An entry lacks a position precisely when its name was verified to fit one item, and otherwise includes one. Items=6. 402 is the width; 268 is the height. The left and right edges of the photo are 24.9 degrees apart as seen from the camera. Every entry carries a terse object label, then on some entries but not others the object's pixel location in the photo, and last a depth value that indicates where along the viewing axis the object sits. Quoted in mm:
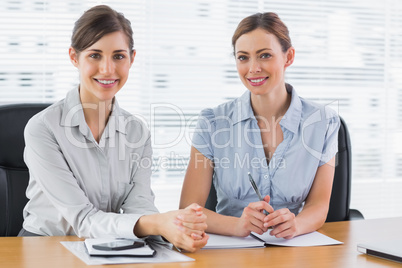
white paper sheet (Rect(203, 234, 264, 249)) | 2070
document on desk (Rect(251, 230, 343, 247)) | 2103
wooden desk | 1926
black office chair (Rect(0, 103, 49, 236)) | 2331
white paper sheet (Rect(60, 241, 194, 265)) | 1926
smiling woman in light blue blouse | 2396
